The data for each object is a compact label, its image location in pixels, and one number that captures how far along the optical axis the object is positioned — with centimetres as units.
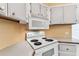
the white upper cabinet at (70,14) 136
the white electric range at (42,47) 70
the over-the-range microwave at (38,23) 102
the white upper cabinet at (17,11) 60
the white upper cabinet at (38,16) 100
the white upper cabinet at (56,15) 142
